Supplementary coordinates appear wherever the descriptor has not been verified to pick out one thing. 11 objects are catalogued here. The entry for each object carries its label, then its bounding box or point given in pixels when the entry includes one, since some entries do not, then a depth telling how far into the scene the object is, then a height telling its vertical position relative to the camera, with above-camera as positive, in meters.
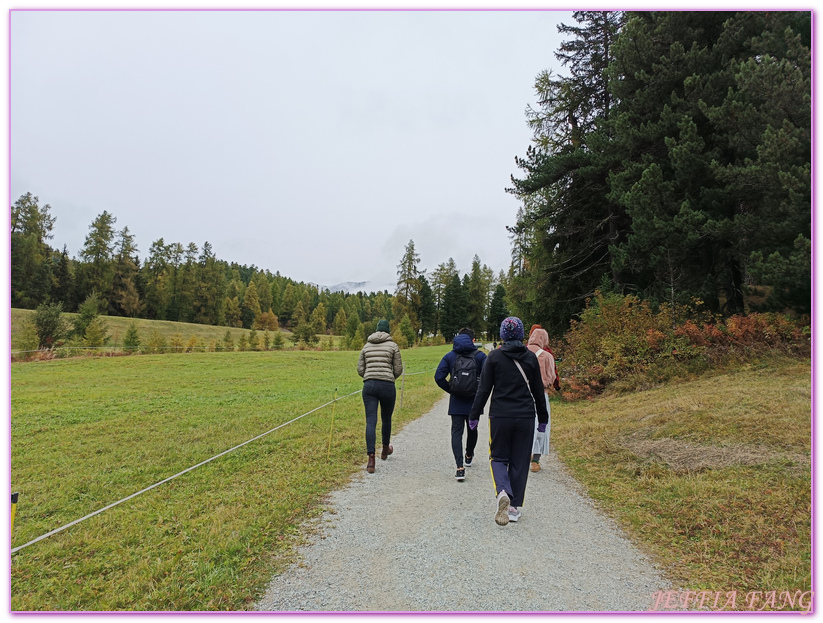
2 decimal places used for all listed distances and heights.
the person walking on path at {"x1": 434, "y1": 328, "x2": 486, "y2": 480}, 5.86 -1.06
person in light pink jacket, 6.43 -0.93
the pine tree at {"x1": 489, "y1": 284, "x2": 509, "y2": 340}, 67.78 -0.34
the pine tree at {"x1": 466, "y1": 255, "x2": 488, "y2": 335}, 74.81 +1.88
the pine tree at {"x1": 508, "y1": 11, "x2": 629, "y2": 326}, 15.89 +5.27
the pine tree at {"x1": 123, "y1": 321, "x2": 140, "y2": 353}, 35.28 -2.65
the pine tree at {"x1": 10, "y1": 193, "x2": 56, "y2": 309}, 50.38 +7.42
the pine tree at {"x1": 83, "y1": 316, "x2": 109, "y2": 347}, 34.41 -2.08
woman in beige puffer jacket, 6.39 -1.00
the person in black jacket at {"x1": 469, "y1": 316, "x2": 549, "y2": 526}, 4.40 -1.14
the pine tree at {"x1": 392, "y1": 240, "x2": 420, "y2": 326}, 64.94 +4.23
